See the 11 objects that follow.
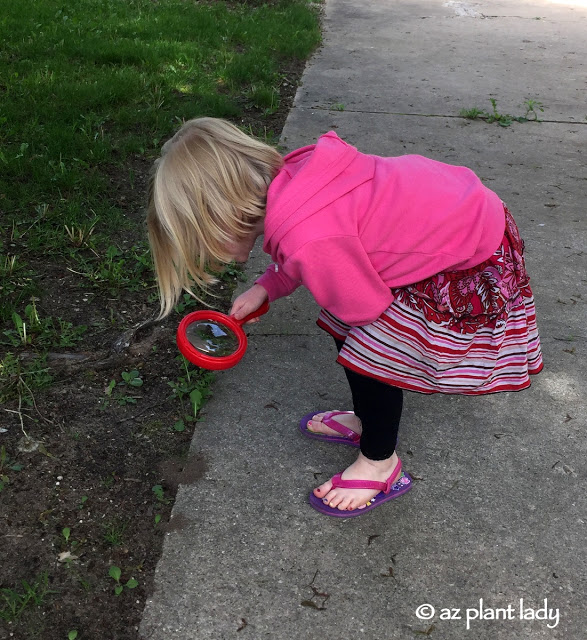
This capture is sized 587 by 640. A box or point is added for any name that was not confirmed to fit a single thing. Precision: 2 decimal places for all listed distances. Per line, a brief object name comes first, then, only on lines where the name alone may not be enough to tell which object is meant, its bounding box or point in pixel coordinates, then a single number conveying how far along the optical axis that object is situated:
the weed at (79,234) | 3.29
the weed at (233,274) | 3.24
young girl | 1.82
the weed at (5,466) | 2.17
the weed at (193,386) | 2.47
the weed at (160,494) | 2.14
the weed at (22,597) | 1.79
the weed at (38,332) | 2.70
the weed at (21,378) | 2.47
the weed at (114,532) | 2.00
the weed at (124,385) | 2.50
